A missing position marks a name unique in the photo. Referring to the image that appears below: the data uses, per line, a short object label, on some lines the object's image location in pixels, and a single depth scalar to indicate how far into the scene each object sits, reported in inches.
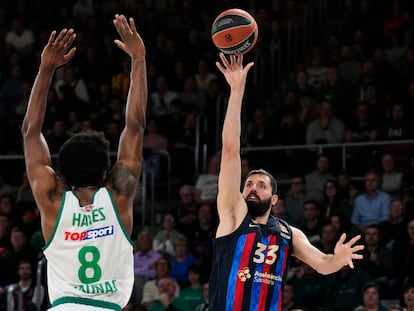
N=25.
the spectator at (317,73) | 698.2
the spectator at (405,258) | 534.9
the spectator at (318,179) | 605.6
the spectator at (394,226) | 552.1
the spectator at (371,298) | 497.4
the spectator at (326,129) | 637.9
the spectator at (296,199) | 595.5
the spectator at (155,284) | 571.2
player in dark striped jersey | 311.9
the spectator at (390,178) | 587.2
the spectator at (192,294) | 548.1
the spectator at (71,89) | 731.4
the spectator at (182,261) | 579.5
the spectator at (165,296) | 556.1
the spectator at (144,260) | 591.5
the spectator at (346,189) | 595.5
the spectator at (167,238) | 601.3
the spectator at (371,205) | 573.9
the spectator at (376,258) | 541.6
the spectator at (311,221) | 565.0
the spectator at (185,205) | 629.0
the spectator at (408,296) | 493.0
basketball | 343.3
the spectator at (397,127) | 615.5
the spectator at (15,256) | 593.0
